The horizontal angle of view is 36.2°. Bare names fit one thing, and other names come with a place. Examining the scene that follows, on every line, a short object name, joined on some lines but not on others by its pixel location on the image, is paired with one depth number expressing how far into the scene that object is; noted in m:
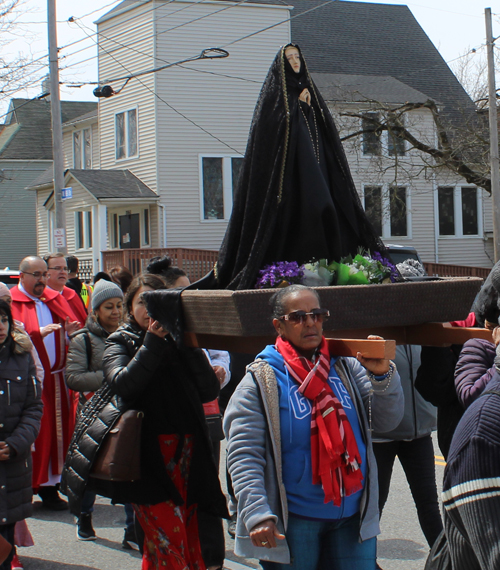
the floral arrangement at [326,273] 3.20
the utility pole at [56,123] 18.28
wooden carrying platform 2.84
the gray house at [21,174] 38.69
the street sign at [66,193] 17.84
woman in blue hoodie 3.10
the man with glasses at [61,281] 7.42
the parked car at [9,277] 12.11
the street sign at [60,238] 17.98
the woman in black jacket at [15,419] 4.69
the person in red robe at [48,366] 6.68
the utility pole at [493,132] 21.48
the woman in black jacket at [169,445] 4.00
